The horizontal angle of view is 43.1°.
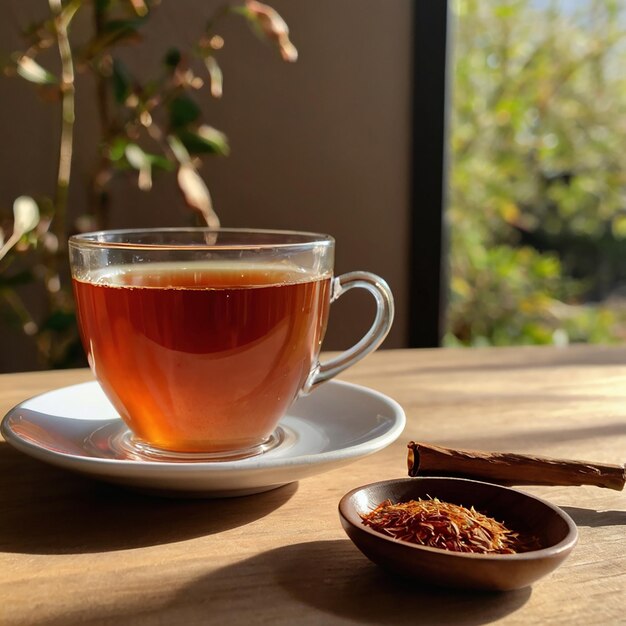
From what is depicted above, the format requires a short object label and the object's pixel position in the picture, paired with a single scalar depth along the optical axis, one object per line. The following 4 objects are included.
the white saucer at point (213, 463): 0.56
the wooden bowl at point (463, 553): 0.45
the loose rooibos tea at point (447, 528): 0.51
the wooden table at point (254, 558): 0.47
